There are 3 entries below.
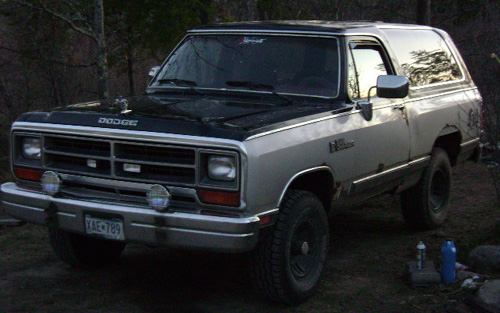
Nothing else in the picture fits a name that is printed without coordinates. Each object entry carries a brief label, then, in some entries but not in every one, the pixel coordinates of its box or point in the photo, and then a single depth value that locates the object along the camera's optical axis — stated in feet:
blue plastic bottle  16.99
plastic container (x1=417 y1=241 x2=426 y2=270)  17.59
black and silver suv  14.26
